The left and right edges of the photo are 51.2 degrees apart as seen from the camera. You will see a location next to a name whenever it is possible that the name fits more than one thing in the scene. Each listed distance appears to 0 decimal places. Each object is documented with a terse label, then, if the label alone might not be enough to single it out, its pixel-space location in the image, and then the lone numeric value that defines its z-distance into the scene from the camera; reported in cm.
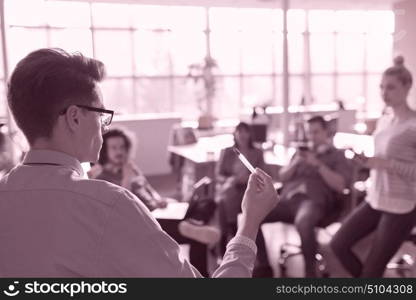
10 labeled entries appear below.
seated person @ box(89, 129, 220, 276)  275
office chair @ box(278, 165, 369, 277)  310
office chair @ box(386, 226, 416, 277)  310
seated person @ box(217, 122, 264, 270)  338
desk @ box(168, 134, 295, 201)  414
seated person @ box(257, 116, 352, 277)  301
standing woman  206
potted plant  792
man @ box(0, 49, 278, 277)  71
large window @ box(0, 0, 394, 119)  914
